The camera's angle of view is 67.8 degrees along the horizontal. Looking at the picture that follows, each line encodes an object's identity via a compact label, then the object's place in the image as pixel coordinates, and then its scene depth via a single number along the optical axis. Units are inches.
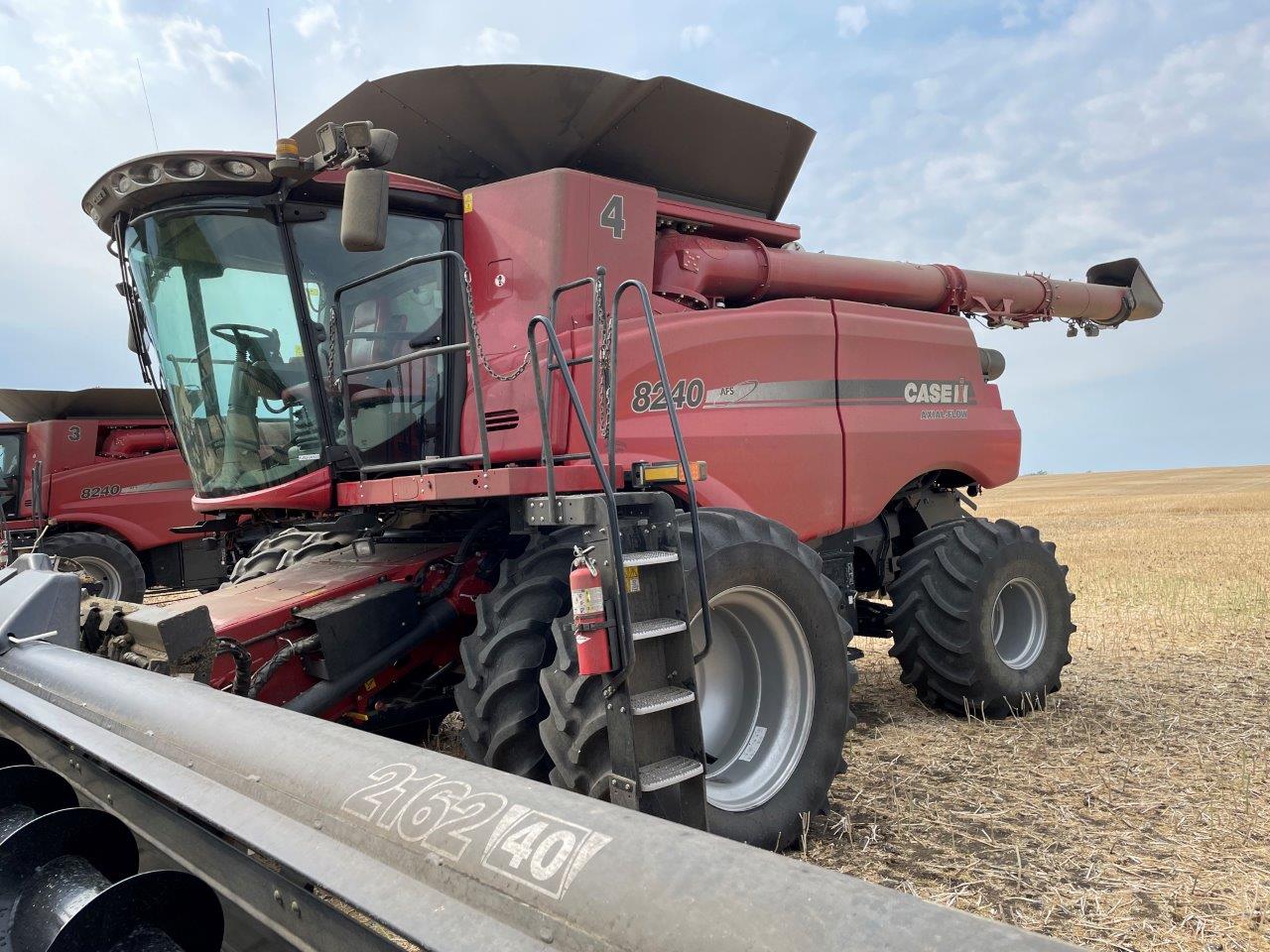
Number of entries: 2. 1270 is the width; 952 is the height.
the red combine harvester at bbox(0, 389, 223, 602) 442.9
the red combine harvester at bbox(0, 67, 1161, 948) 106.0
